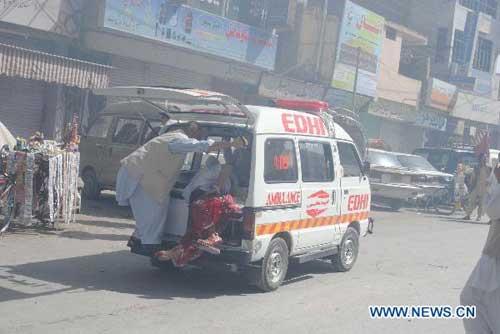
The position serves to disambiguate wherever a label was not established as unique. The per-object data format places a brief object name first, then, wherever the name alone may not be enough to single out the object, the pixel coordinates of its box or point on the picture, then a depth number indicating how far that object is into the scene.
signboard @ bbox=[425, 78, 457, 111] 32.94
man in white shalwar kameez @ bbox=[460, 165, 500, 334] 4.17
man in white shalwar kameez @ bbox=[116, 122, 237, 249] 6.88
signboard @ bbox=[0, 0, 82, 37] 14.09
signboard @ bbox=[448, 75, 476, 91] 35.56
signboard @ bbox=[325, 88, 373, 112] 25.41
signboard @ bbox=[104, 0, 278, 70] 16.00
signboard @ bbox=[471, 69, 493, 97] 38.47
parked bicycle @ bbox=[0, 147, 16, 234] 8.66
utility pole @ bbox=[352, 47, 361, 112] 24.56
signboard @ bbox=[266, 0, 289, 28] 21.12
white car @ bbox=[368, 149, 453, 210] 17.20
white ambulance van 6.70
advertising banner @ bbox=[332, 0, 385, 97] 25.17
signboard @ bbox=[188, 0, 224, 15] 18.92
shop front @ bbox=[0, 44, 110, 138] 13.85
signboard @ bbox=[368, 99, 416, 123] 29.49
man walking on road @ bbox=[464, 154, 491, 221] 17.27
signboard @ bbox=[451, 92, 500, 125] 35.66
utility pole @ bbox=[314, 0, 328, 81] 24.61
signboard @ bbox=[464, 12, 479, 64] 37.16
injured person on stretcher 6.63
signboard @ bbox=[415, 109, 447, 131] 33.12
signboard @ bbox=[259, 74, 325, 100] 21.67
